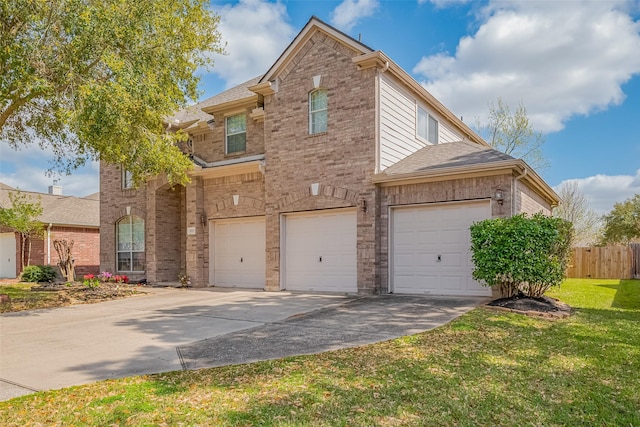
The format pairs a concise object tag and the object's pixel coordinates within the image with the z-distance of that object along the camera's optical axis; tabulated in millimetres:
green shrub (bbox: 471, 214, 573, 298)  9070
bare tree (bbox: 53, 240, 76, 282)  16516
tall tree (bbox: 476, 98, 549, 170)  27344
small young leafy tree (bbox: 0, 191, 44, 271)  13031
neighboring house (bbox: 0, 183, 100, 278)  23078
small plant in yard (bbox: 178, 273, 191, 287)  15523
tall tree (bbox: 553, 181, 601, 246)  32781
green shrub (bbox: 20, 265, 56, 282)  19109
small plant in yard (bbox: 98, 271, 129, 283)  16578
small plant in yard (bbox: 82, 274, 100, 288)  14227
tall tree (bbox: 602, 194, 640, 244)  31094
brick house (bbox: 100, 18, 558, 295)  11375
